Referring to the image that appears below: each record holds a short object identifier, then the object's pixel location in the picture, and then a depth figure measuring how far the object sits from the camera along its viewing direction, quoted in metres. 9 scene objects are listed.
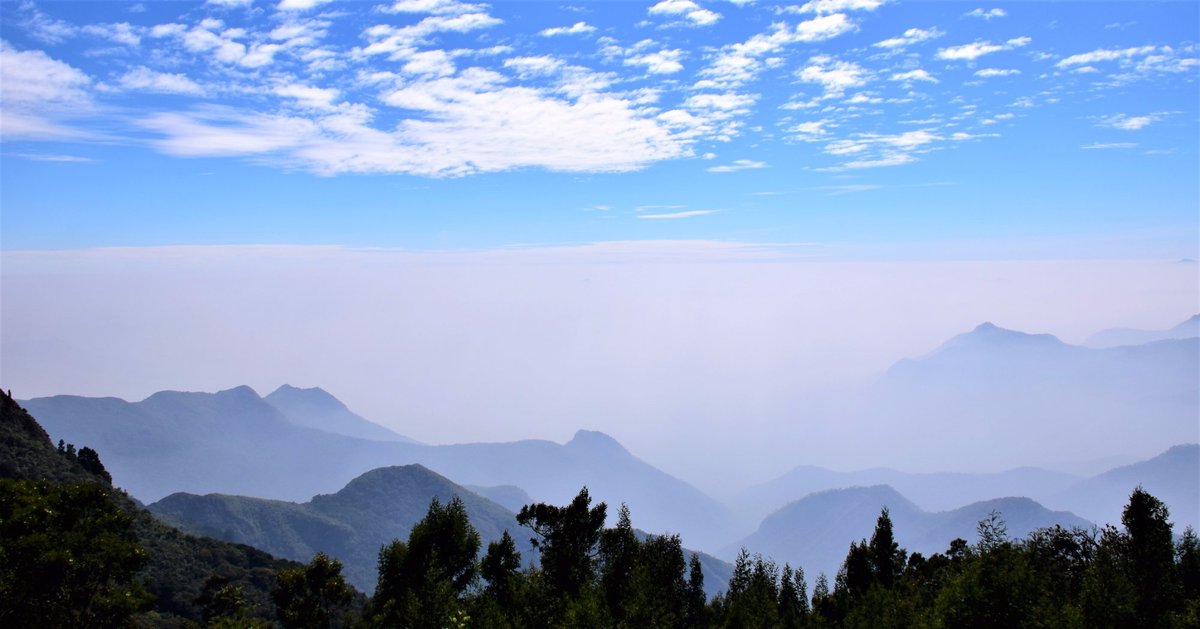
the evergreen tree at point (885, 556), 90.00
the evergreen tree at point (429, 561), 55.84
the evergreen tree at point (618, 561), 70.25
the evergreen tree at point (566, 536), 73.50
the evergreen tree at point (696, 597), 76.61
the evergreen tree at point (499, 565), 68.62
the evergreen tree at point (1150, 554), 54.59
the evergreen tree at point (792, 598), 72.00
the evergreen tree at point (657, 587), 56.12
